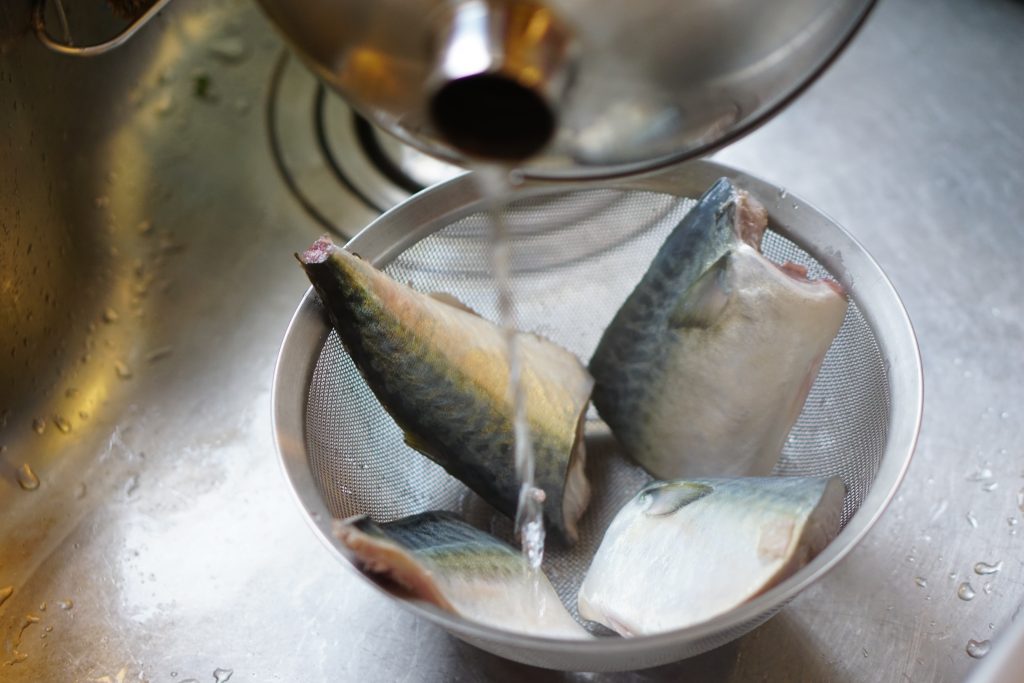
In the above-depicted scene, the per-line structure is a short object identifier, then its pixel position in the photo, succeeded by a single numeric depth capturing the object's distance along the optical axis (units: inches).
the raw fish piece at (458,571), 24.9
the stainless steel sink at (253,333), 32.2
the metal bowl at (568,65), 17.6
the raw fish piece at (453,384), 30.0
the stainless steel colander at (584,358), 26.6
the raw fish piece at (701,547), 26.3
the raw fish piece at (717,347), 30.7
